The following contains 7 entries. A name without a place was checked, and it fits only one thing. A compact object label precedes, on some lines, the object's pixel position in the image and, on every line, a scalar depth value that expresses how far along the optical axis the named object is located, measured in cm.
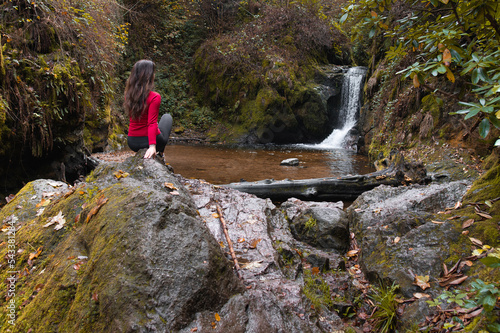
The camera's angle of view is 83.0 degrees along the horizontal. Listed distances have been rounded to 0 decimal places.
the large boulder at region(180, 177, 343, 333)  177
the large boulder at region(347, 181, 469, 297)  245
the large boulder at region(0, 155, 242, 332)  150
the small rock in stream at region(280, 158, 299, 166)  967
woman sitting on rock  330
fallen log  584
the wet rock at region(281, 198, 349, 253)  386
